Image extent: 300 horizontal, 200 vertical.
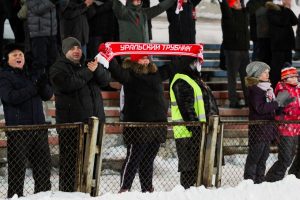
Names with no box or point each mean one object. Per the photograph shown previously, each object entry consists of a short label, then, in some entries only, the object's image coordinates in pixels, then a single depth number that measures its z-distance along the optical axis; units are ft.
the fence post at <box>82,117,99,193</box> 37.22
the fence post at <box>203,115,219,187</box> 40.16
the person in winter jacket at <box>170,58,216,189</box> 41.04
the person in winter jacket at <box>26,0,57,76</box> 54.34
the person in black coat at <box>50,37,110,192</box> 38.63
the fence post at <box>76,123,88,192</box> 37.29
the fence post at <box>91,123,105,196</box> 37.55
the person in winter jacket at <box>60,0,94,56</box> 56.03
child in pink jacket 44.98
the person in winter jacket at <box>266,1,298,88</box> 60.59
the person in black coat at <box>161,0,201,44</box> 59.21
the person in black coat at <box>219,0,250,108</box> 58.85
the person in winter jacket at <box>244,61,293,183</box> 43.86
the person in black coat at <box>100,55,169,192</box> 41.34
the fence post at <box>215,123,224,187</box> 40.50
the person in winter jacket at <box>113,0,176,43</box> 54.90
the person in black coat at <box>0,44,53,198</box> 38.68
